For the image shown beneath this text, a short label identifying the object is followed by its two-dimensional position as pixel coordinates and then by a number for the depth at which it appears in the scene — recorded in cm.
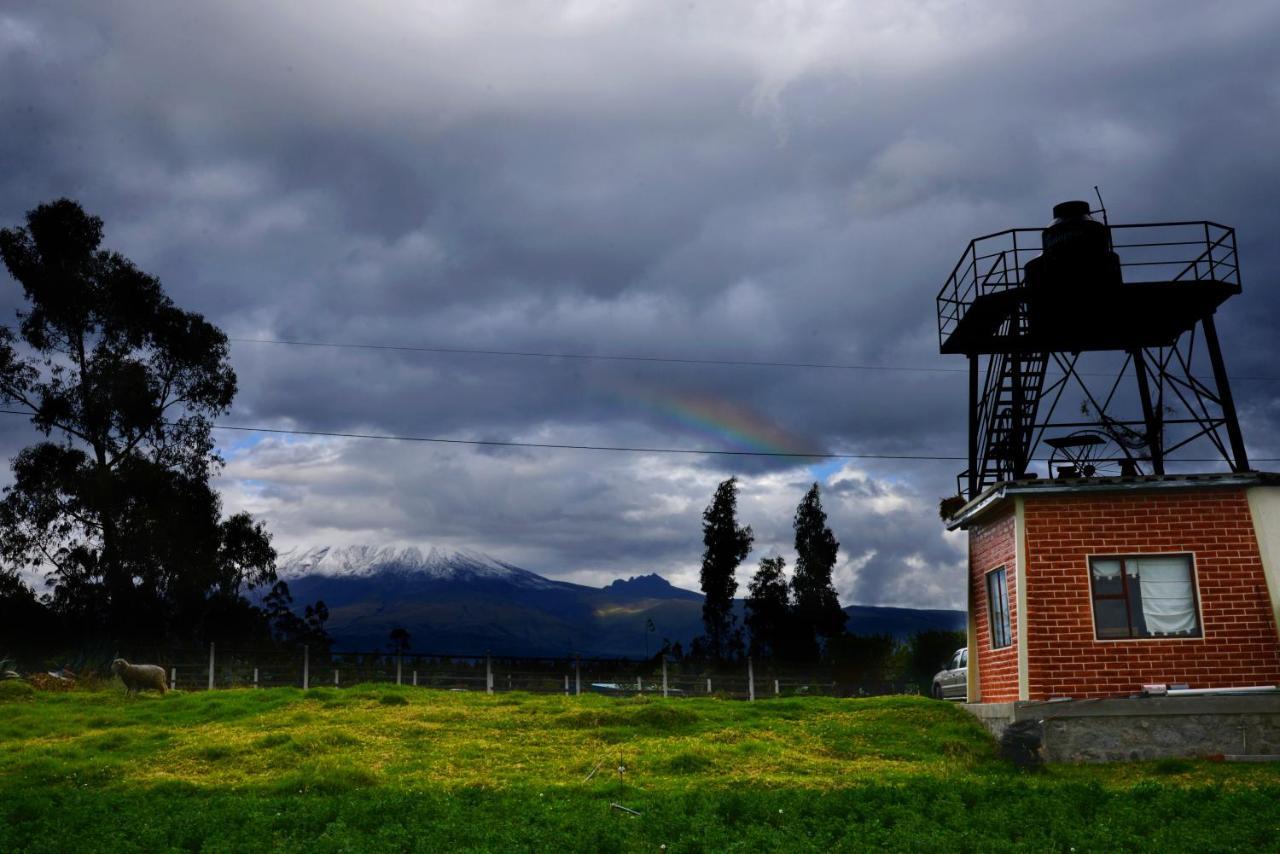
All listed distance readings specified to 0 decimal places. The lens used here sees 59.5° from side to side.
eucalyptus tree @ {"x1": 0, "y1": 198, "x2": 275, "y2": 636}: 5194
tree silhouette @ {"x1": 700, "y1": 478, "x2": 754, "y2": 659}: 7406
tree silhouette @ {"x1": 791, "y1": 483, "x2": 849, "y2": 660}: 7538
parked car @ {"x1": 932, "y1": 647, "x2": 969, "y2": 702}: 3622
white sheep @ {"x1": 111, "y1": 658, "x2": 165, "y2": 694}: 3450
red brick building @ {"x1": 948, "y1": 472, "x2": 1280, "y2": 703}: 2219
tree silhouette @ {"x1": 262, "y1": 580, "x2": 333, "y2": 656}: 7731
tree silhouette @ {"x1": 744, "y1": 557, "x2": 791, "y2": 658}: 7419
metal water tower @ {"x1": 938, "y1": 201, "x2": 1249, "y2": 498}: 2722
